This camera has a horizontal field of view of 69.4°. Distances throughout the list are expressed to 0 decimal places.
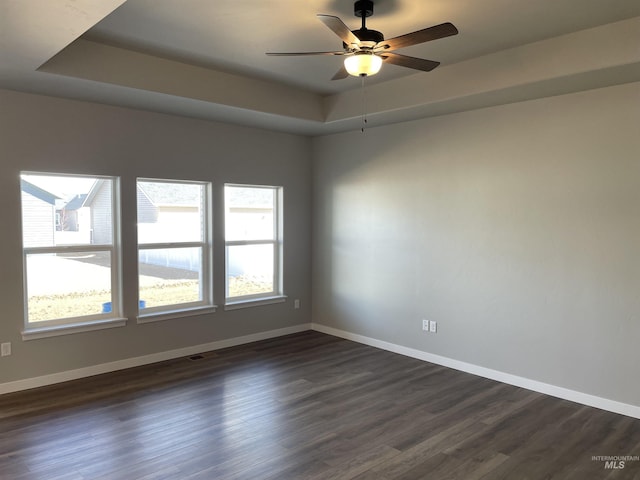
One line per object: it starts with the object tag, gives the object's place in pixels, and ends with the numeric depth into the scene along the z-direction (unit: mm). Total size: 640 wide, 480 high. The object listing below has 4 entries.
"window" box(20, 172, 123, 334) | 4102
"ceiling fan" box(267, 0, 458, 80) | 2434
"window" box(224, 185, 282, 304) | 5473
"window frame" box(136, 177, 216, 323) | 4895
